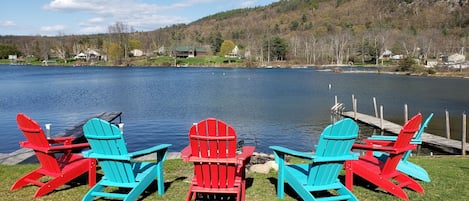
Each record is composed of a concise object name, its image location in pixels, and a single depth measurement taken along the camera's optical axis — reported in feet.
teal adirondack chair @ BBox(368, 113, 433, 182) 21.03
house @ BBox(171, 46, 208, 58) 402.72
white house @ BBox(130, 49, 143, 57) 430.69
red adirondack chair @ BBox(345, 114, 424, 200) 18.62
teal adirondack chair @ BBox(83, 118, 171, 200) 16.97
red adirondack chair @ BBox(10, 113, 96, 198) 18.65
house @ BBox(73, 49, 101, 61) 417.69
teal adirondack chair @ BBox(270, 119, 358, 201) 16.63
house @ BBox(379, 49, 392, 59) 368.07
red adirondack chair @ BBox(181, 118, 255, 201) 16.37
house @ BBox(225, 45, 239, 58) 406.00
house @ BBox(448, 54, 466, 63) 276.37
